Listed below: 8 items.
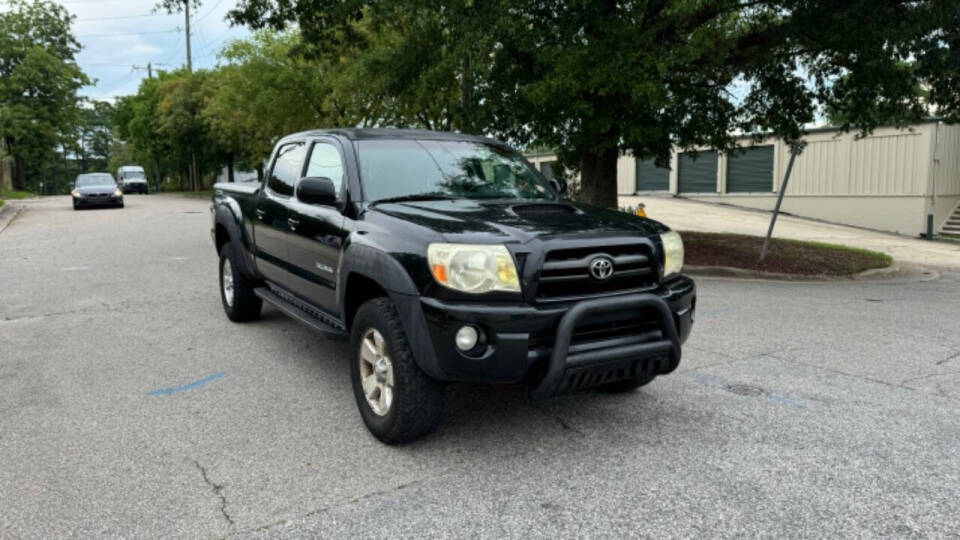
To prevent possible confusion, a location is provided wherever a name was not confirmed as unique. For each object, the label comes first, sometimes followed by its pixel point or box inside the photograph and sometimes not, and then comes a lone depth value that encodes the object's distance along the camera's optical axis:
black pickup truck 3.49
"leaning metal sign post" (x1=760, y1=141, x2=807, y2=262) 11.40
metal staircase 24.31
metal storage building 24.03
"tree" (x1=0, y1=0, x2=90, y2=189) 45.44
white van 43.94
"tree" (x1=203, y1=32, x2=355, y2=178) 26.88
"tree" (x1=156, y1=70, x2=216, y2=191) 40.34
